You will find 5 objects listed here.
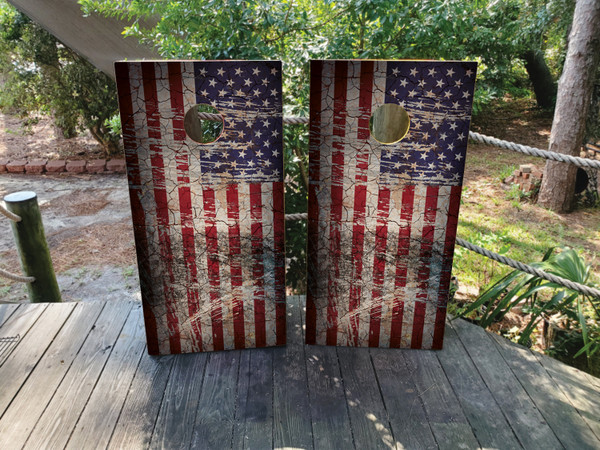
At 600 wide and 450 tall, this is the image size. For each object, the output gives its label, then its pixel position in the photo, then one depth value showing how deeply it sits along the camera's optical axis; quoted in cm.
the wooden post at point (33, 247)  242
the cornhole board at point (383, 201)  166
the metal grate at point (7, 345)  194
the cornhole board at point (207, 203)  163
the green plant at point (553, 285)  204
